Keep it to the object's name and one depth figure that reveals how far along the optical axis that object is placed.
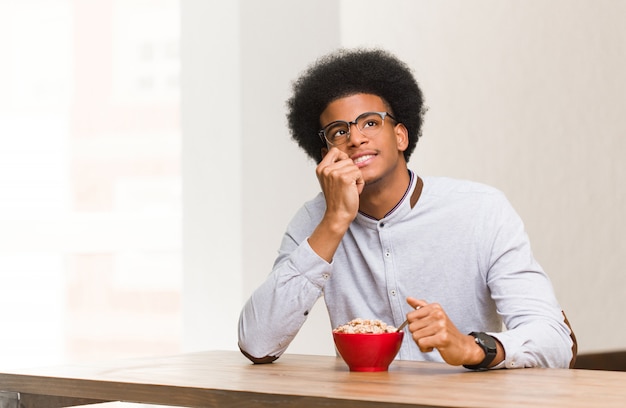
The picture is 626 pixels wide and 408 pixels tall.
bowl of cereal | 2.58
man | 2.82
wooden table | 2.22
